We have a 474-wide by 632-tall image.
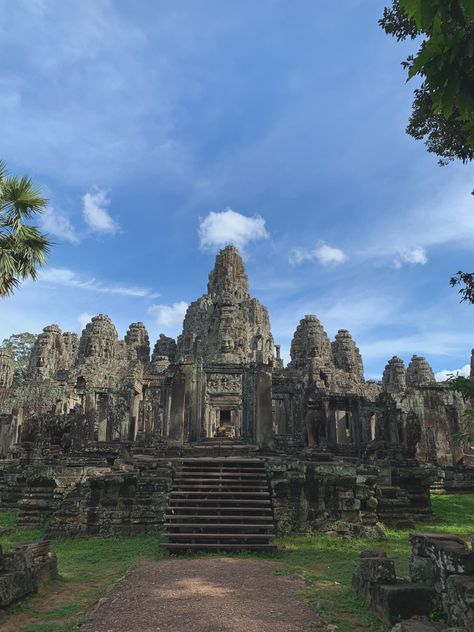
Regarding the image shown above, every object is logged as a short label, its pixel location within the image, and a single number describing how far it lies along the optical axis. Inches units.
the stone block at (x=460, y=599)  159.2
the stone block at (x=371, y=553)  239.1
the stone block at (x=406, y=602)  191.8
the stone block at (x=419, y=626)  156.3
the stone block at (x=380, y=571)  210.7
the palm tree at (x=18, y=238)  423.8
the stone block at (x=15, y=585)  215.9
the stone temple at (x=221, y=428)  415.2
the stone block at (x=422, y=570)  201.0
